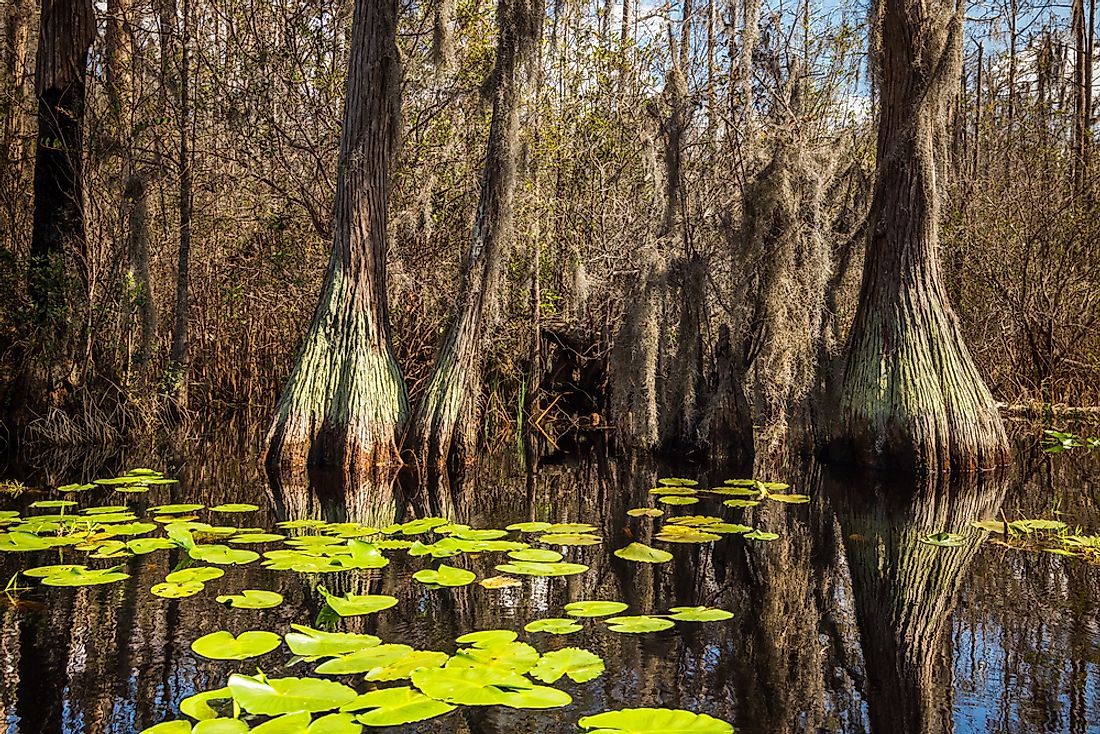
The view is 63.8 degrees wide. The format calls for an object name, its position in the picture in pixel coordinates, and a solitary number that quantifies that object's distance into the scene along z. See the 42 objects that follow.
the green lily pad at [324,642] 2.49
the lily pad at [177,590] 3.15
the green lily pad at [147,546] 3.75
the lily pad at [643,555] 3.71
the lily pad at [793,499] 5.25
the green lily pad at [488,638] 2.63
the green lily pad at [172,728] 1.99
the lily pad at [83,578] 3.26
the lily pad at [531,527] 4.40
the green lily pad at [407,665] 2.34
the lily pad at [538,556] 3.73
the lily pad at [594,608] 2.96
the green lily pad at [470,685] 2.16
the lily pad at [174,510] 4.66
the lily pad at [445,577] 3.34
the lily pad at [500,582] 3.35
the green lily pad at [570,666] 2.38
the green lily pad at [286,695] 2.07
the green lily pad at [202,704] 2.09
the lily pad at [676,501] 5.04
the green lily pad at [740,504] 5.10
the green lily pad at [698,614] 2.94
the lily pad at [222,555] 3.55
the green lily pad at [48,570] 3.41
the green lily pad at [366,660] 2.37
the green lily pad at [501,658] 2.42
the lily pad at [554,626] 2.78
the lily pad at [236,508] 4.63
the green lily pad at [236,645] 2.51
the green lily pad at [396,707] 2.02
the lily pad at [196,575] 3.31
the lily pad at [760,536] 4.23
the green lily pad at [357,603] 2.88
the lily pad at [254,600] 3.01
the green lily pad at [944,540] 4.11
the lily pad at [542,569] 3.47
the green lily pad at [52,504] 4.56
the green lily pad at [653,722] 1.98
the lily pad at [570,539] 4.07
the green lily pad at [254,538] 3.96
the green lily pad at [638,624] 2.81
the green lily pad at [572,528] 4.39
